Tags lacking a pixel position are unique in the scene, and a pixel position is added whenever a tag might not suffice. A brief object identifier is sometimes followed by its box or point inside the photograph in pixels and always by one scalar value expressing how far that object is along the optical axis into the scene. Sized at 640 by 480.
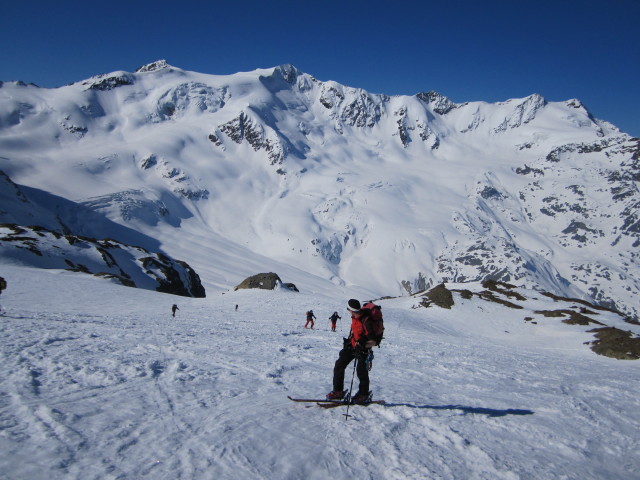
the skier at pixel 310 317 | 26.09
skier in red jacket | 7.48
